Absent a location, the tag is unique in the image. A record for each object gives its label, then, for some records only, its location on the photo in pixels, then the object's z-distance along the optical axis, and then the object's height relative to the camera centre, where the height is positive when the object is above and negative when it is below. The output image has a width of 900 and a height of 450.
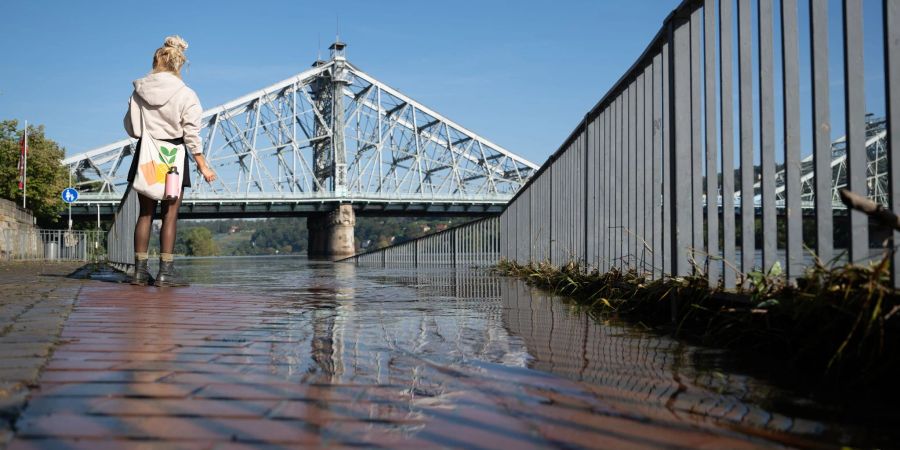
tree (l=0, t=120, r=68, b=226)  31.81 +3.32
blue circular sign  25.40 +1.91
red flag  26.69 +3.36
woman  4.63 +0.80
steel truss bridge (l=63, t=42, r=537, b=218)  53.66 +8.09
